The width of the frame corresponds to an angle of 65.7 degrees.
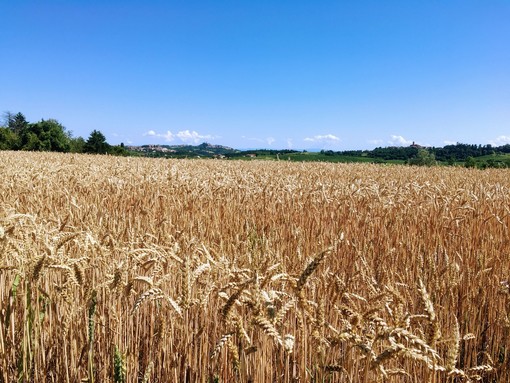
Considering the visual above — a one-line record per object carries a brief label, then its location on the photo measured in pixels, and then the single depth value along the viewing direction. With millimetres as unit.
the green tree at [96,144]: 56438
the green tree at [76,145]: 65862
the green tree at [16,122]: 87988
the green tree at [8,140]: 57500
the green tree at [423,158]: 55500
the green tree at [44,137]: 58906
